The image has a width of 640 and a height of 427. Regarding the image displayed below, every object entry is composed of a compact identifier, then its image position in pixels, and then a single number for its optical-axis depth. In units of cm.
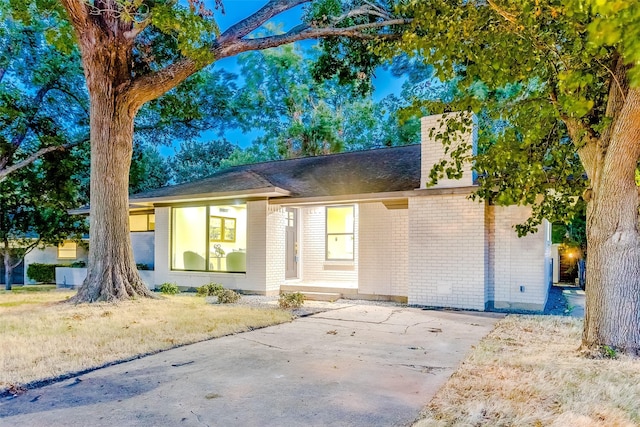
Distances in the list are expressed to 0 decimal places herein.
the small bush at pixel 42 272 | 1855
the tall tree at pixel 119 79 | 910
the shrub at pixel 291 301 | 877
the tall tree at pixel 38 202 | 1467
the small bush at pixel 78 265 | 1510
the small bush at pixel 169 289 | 1120
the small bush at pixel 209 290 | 1078
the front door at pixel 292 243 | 1237
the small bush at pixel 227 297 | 941
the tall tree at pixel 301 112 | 2269
